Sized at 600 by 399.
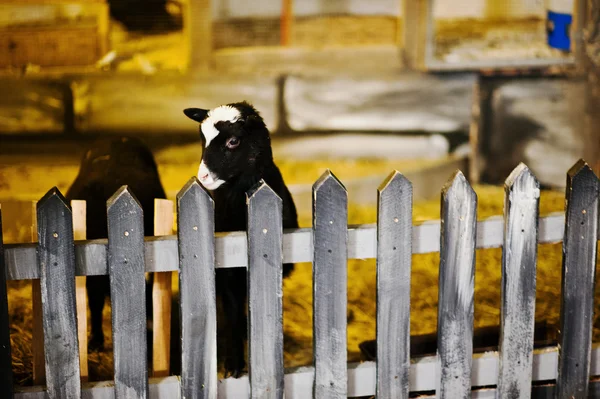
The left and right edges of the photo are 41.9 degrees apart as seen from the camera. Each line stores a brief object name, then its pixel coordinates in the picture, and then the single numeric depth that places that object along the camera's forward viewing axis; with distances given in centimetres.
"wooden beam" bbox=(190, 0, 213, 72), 725
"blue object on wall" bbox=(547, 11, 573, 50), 767
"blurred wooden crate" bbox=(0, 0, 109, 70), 706
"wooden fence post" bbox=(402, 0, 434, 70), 745
